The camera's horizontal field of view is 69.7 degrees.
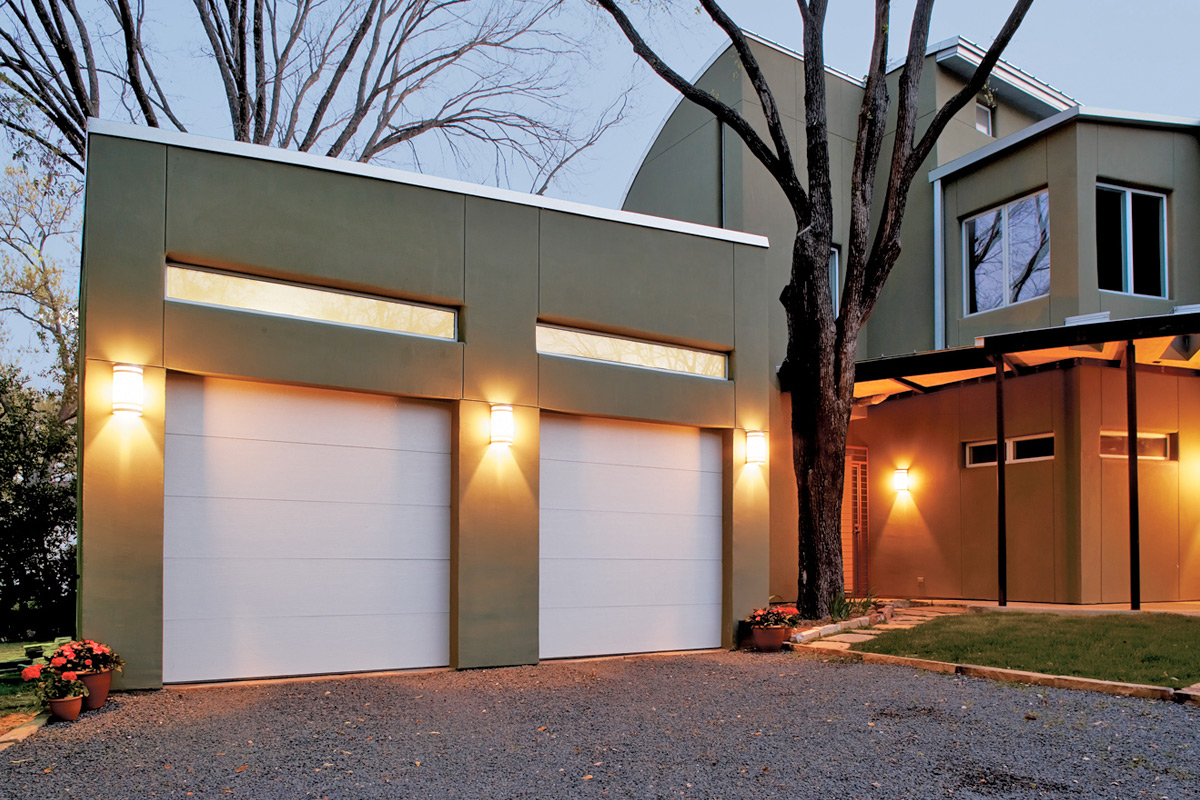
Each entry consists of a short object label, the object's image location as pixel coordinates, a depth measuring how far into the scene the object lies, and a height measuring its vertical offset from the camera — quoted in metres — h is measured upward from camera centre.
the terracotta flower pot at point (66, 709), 5.25 -1.58
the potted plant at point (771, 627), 8.41 -1.71
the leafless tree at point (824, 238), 9.39 +2.39
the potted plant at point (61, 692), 5.26 -1.49
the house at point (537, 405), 6.36 +0.44
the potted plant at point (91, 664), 5.41 -1.38
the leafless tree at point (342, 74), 11.83 +5.96
